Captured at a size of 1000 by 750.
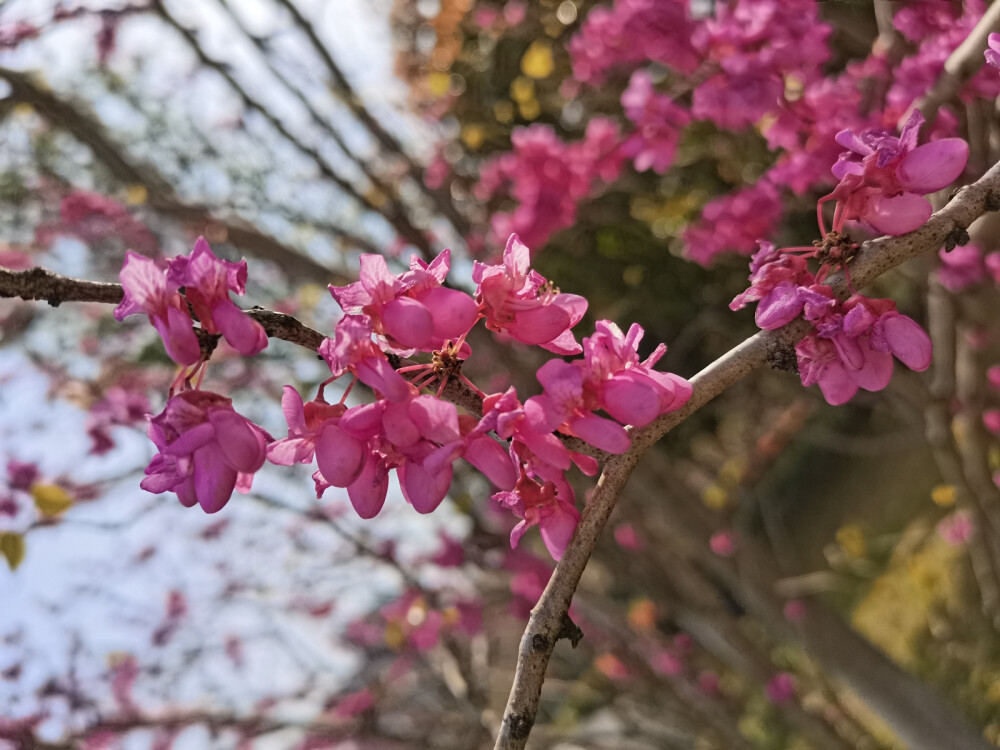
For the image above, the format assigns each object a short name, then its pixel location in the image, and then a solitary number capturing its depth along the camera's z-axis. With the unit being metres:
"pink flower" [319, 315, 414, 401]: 0.10
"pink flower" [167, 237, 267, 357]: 0.10
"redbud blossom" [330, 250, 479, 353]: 0.10
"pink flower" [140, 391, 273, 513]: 0.10
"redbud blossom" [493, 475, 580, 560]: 0.11
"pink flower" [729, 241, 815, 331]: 0.11
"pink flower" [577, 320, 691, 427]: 0.10
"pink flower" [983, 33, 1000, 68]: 0.12
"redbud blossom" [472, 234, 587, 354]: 0.11
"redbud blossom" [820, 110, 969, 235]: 0.11
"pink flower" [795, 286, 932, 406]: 0.11
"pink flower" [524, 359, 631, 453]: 0.10
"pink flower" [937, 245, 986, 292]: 0.27
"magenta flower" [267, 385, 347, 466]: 0.11
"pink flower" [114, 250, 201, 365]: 0.10
